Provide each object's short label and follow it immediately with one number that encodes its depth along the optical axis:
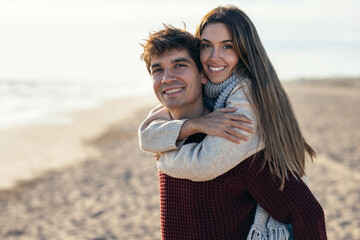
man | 2.15
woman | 2.03
